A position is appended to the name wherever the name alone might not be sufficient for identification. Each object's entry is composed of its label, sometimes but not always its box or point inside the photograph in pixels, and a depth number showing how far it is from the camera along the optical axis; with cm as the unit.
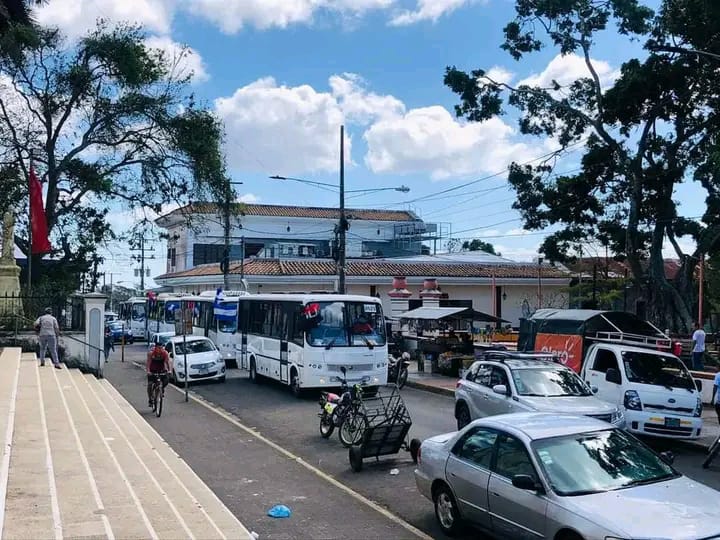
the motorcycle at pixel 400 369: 2341
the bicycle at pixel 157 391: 1812
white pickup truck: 1364
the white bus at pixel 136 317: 5241
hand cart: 1186
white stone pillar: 2386
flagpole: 2647
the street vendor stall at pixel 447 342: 2622
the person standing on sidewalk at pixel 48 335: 1981
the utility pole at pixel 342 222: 3003
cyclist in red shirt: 1831
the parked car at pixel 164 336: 3156
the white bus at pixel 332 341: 2030
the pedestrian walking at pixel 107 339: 3138
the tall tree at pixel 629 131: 2406
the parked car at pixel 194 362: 2495
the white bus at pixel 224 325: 3067
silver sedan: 623
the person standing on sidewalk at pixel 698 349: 2125
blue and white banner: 3084
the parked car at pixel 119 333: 5043
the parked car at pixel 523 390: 1256
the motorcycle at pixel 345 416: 1336
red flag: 2436
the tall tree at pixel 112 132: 2730
